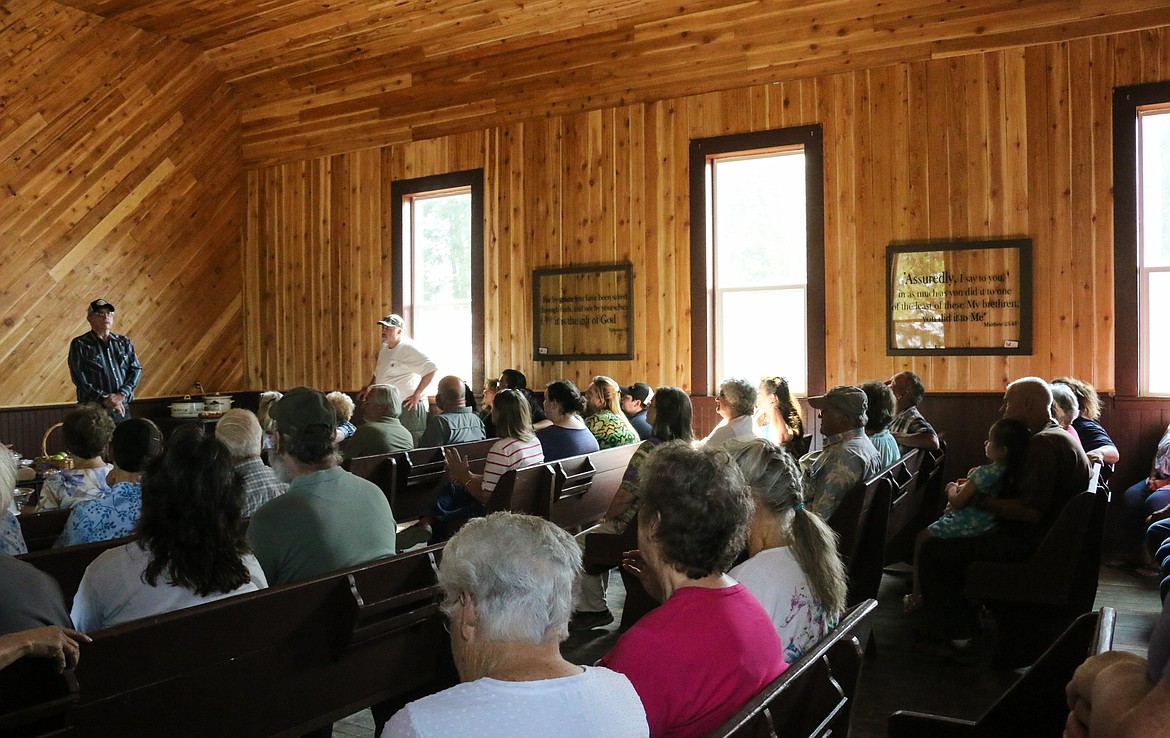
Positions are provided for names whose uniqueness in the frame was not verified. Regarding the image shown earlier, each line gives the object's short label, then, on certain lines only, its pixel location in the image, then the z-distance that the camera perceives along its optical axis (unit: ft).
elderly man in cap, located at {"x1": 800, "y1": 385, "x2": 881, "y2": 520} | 12.56
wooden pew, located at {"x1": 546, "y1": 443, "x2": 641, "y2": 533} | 14.86
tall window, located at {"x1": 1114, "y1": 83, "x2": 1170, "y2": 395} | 20.93
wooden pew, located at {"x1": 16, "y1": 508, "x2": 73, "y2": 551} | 10.63
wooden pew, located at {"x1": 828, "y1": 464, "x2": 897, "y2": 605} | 11.73
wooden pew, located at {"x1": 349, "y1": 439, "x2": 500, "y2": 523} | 15.74
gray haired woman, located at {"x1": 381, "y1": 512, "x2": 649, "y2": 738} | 4.20
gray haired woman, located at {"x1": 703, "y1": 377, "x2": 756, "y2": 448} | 16.06
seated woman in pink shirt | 5.39
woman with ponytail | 7.12
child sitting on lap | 13.42
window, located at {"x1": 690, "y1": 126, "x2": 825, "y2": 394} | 25.00
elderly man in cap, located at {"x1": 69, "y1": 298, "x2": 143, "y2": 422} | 24.44
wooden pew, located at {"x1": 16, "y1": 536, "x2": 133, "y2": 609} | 8.48
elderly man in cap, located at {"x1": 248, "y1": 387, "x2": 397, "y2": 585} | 8.93
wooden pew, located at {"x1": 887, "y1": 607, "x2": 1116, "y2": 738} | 5.74
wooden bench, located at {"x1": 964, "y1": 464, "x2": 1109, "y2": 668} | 12.28
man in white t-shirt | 27.02
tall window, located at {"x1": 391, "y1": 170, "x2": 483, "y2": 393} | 30.30
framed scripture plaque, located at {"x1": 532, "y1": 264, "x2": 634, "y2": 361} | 27.02
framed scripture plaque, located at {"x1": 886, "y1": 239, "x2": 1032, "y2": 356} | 22.00
